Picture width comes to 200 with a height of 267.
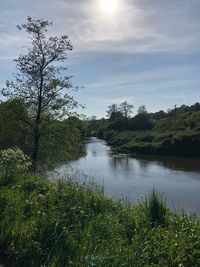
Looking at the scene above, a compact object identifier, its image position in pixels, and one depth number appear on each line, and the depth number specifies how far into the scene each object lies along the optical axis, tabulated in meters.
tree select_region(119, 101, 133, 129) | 58.01
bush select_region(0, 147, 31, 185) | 3.88
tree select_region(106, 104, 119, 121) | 61.71
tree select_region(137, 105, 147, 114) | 56.67
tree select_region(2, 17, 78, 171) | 9.41
